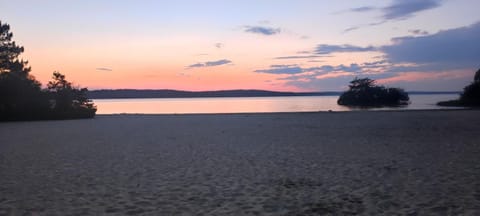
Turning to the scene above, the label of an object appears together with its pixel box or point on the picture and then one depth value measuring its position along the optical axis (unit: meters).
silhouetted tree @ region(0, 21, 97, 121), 33.78
